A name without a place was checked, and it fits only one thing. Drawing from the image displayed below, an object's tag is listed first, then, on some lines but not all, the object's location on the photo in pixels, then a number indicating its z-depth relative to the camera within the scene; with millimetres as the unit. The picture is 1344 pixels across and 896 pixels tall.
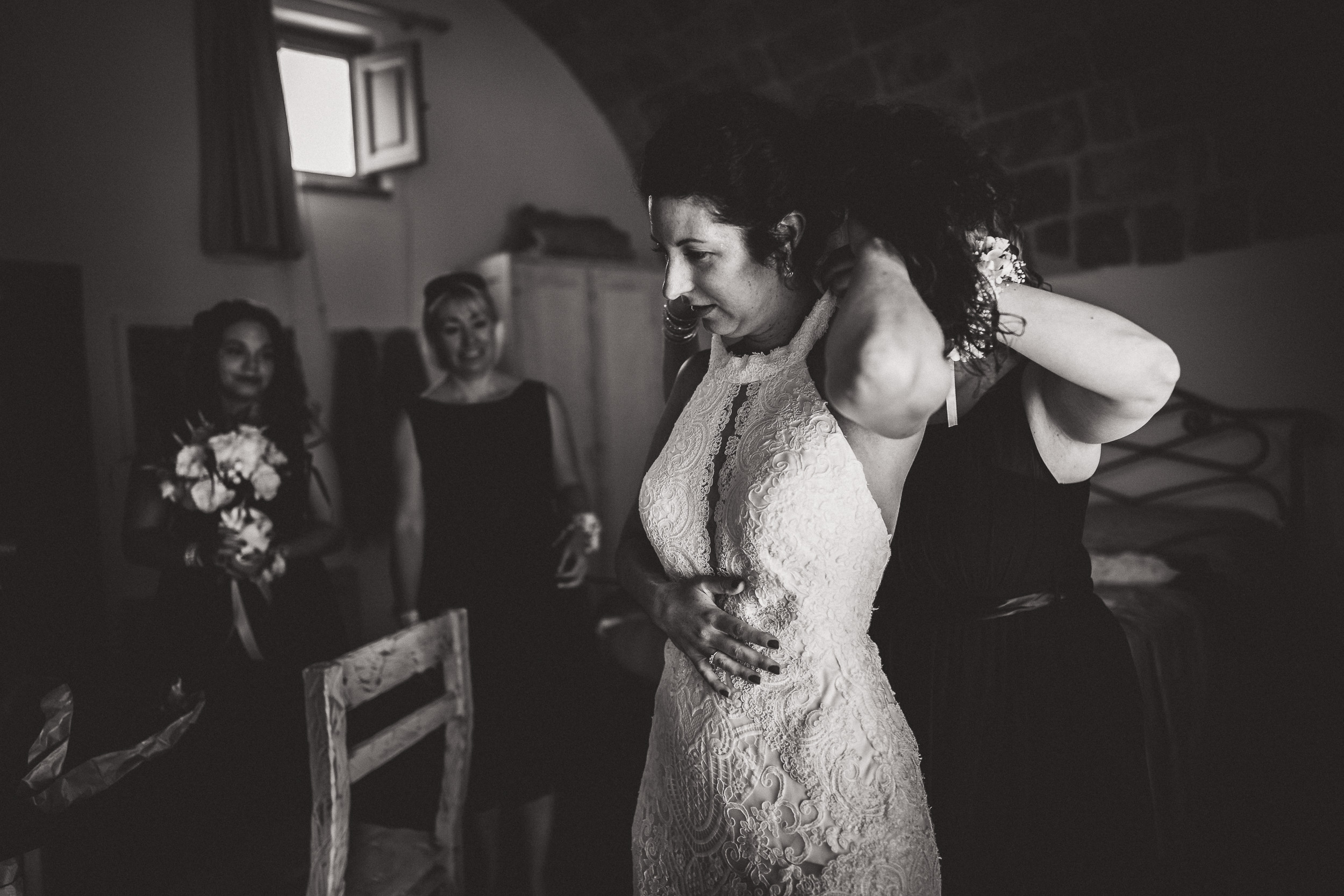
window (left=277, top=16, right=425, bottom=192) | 4816
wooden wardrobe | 5148
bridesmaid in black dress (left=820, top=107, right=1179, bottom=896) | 1444
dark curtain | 4352
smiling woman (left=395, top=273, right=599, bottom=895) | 2723
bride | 1222
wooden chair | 1698
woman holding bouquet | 1807
